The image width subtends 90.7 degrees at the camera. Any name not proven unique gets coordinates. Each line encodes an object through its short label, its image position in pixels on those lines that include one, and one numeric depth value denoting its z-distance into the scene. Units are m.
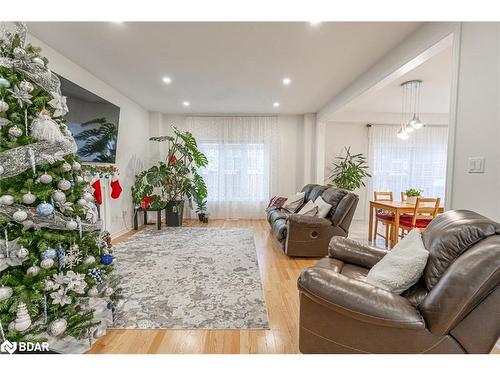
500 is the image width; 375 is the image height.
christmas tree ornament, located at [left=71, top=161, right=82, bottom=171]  1.66
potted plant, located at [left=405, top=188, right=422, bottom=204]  3.82
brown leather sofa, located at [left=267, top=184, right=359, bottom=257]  3.25
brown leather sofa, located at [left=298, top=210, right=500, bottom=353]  1.12
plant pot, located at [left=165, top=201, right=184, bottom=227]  5.05
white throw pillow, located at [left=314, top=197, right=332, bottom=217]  3.42
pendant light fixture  3.89
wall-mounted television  3.08
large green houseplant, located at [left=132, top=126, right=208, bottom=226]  4.88
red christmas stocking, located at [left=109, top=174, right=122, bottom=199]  4.09
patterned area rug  1.93
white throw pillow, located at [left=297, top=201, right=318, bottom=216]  3.46
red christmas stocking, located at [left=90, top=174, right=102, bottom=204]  3.44
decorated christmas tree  1.39
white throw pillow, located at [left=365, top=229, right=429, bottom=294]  1.40
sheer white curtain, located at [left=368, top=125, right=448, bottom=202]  5.81
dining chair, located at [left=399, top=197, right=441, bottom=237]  3.53
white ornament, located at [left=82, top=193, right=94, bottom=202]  1.69
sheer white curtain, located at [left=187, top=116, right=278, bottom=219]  5.85
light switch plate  1.68
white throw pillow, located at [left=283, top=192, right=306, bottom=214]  4.34
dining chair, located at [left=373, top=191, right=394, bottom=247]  3.86
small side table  4.75
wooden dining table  3.54
